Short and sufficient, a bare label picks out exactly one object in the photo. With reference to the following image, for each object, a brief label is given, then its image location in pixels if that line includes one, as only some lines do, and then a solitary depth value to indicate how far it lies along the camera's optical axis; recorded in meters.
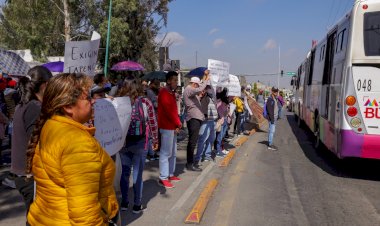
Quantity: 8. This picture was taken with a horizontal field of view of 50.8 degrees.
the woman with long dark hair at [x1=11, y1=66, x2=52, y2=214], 3.34
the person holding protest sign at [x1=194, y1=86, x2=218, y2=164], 8.79
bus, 7.64
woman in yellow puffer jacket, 2.01
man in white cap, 8.05
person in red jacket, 6.89
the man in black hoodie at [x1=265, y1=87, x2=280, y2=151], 11.48
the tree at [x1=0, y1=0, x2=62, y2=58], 30.28
